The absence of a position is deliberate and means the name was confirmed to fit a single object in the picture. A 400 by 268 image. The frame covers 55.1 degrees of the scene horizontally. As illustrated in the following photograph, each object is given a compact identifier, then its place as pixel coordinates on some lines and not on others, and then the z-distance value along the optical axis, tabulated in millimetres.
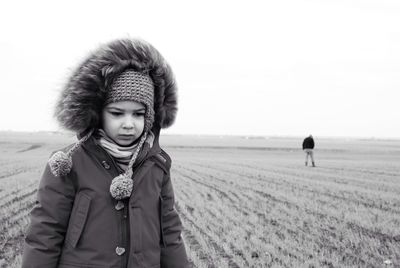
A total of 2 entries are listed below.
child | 2230
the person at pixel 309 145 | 22484
